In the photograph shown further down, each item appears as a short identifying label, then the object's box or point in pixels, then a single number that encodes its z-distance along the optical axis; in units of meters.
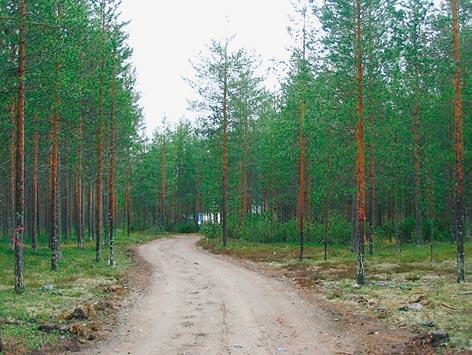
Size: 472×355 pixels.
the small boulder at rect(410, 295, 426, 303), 14.07
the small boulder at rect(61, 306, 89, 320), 12.02
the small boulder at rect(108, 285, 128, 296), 16.78
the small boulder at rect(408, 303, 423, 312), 13.14
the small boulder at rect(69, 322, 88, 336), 10.73
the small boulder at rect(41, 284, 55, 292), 15.90
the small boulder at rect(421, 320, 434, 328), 11.31
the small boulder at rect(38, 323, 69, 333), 10.77
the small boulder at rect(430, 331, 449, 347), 9.90
